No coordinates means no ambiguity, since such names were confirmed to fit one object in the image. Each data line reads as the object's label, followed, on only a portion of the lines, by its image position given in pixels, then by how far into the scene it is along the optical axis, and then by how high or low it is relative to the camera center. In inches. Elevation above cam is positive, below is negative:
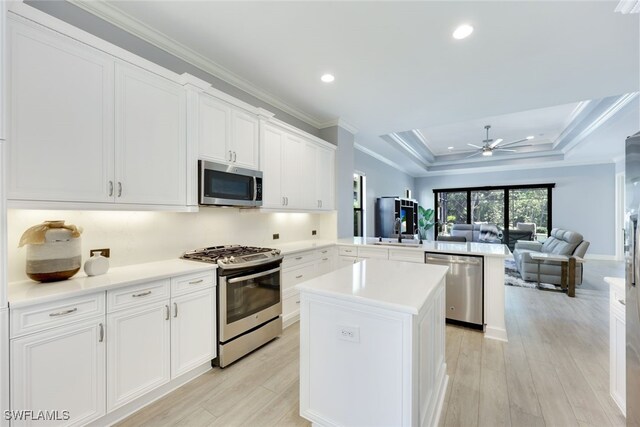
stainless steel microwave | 96.3 +10.4
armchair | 187.6 -35.9
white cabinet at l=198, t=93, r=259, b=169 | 98.2 +31.4
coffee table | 169.2 -35.7
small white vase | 73.4 -15.3
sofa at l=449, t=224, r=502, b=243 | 319.0 -24.5
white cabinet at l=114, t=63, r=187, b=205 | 76.8 +22.7
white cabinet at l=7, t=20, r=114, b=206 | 59.1 +22.8
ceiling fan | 223.6 +54.5
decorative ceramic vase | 64.0 -10.0
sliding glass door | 326.3 +4.9
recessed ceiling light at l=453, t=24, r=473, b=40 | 86.9 +60.8
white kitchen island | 52.9 -30.5
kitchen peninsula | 117.0 -22.4
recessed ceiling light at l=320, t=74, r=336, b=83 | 118.0 +60.7
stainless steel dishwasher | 121.6 -35.4
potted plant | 358.6 -10.6
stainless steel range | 92.6 -32.6
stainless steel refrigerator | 54.3 -12.2
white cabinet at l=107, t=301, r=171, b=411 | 67.2 -38.3
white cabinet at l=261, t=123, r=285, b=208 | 124.6 +22.4
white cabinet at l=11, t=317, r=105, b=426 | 54.2 -35.7
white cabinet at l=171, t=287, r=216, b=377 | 80.9 -38.4
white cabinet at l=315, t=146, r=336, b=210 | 160.2 +21.6
